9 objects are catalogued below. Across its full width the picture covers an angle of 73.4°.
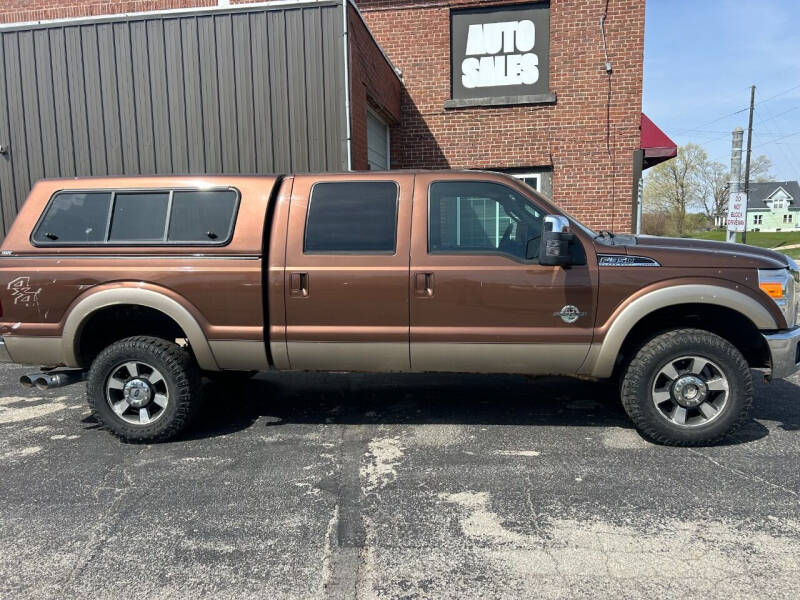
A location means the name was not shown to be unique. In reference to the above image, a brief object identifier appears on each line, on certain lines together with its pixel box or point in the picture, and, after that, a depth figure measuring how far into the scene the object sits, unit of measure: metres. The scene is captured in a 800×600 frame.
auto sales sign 10.09
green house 89.81
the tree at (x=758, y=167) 72.81
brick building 9.73
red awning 10.07
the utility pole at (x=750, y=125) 33.09
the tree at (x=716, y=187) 66.44
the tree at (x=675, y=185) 62.03
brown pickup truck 3.70
